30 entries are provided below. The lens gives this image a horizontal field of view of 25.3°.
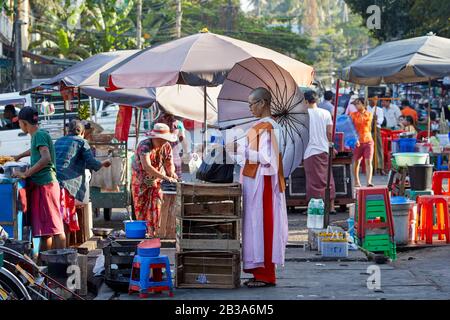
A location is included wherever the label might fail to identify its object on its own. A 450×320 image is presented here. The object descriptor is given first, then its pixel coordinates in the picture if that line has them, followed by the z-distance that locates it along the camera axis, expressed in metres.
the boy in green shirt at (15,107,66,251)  10.41
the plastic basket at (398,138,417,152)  20.85
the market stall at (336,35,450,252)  12.25
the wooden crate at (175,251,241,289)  9.40
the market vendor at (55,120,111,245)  12.11
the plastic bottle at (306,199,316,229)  13.27
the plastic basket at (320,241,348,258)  11.41
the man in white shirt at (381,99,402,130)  27.50
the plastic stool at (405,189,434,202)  13.95
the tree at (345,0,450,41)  33.19
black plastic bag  9.68
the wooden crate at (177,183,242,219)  9.34
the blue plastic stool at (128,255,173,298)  8.95
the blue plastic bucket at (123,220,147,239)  9.92
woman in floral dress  12.34
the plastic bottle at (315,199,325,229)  13.23
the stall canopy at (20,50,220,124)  15.20
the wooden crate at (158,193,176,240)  12.88
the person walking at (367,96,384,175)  23.94
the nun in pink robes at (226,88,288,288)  9.31
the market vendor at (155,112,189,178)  14.62
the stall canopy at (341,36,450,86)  14.45
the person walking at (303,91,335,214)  15.97
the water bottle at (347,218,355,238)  12.88
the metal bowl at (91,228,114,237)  13.12
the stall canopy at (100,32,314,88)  12.07
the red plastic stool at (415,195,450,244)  13.01
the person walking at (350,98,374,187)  19.08
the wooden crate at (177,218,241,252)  9.34
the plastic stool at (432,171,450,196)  14.74
